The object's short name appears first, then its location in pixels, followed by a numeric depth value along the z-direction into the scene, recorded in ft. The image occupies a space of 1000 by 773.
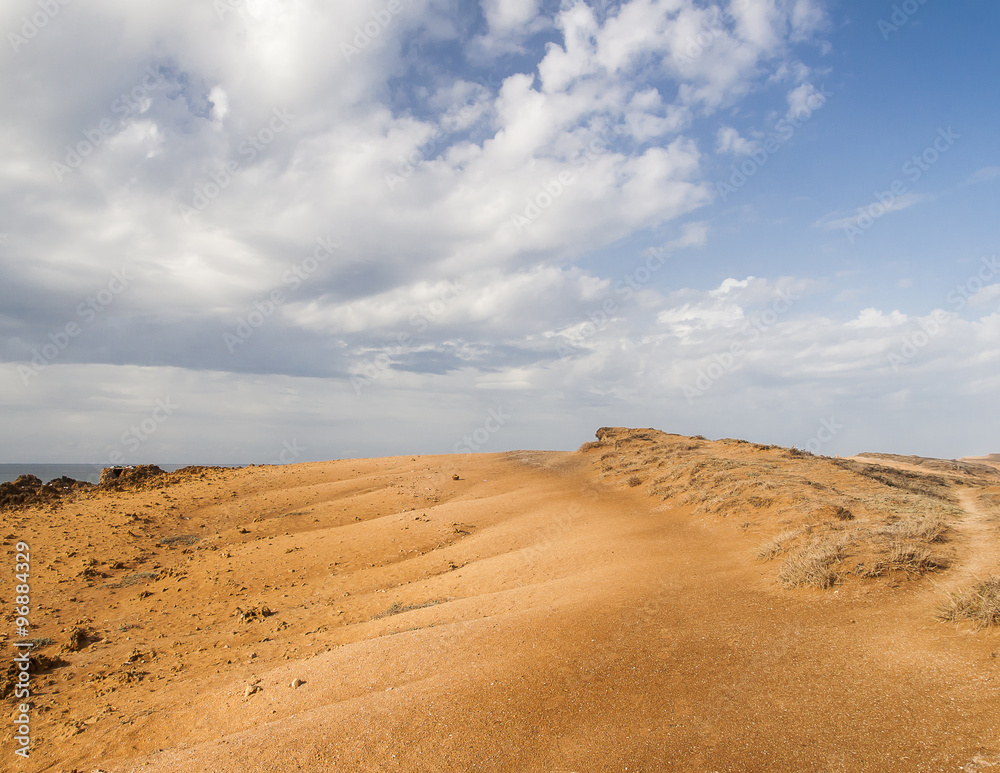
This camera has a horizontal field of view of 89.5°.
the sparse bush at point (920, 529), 31.50
